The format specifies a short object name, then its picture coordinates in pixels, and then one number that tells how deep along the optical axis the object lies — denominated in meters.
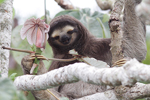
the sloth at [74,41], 9.32
